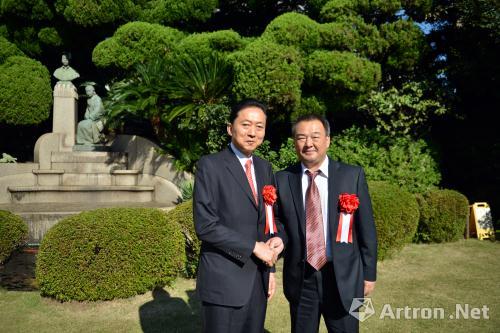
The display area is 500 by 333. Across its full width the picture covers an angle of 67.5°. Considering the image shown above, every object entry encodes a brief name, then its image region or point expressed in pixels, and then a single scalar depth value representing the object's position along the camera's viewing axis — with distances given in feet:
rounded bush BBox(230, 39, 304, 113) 24.40
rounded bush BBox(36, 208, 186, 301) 13.48
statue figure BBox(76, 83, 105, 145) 37.11
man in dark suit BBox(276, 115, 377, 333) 7.48
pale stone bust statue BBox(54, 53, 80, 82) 38.81
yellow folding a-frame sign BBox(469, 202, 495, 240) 25.39
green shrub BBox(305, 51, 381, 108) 25.25
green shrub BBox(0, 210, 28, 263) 15.67
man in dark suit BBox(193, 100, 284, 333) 6.82
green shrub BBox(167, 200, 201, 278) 15.94
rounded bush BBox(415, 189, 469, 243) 23.81
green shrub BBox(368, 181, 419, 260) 19.04
